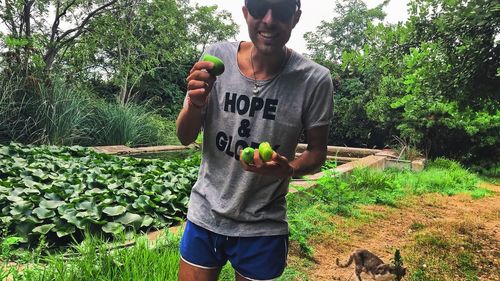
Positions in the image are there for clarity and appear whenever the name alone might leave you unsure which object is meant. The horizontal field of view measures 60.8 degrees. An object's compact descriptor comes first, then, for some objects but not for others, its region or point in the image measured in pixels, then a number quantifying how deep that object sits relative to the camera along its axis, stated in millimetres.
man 1700
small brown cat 3150
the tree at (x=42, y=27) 9242
